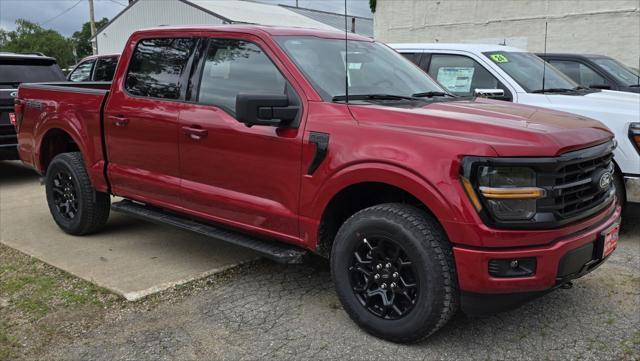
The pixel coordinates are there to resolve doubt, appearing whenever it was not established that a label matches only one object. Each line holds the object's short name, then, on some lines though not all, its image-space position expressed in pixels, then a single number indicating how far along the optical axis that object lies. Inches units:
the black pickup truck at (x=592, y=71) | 323.9
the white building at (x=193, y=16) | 1190.3
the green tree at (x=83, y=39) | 3231.3
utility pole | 1405.9
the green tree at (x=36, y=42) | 2800.2
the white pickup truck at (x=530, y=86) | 201.9
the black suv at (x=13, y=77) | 305.1
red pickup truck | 117.7
